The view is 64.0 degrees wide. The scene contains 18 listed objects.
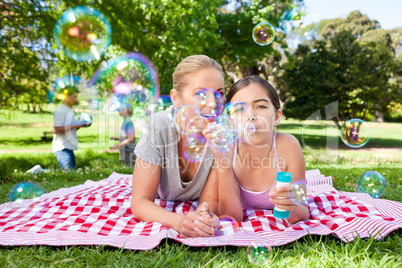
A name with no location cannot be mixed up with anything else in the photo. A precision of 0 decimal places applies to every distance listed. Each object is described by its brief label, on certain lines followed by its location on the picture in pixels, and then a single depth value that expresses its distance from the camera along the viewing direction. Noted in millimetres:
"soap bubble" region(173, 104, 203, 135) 2098
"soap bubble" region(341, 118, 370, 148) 3176
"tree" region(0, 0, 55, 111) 6867
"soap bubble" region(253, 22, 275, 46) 3328
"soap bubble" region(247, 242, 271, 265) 1476
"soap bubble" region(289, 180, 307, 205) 1700
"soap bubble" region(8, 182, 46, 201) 2739
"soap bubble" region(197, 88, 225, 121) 2035
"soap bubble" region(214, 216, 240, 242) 1729
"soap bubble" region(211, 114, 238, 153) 1925
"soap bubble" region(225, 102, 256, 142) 2045
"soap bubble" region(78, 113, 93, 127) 5061
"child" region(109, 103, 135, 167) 5746
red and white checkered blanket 1688
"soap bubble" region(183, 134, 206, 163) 2268
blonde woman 2041
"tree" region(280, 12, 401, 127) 10742
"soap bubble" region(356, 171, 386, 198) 2613
